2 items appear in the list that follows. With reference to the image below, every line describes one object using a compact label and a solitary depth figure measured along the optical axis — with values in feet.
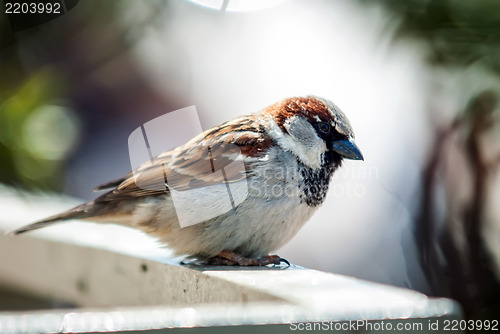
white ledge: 3.63
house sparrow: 4.92
